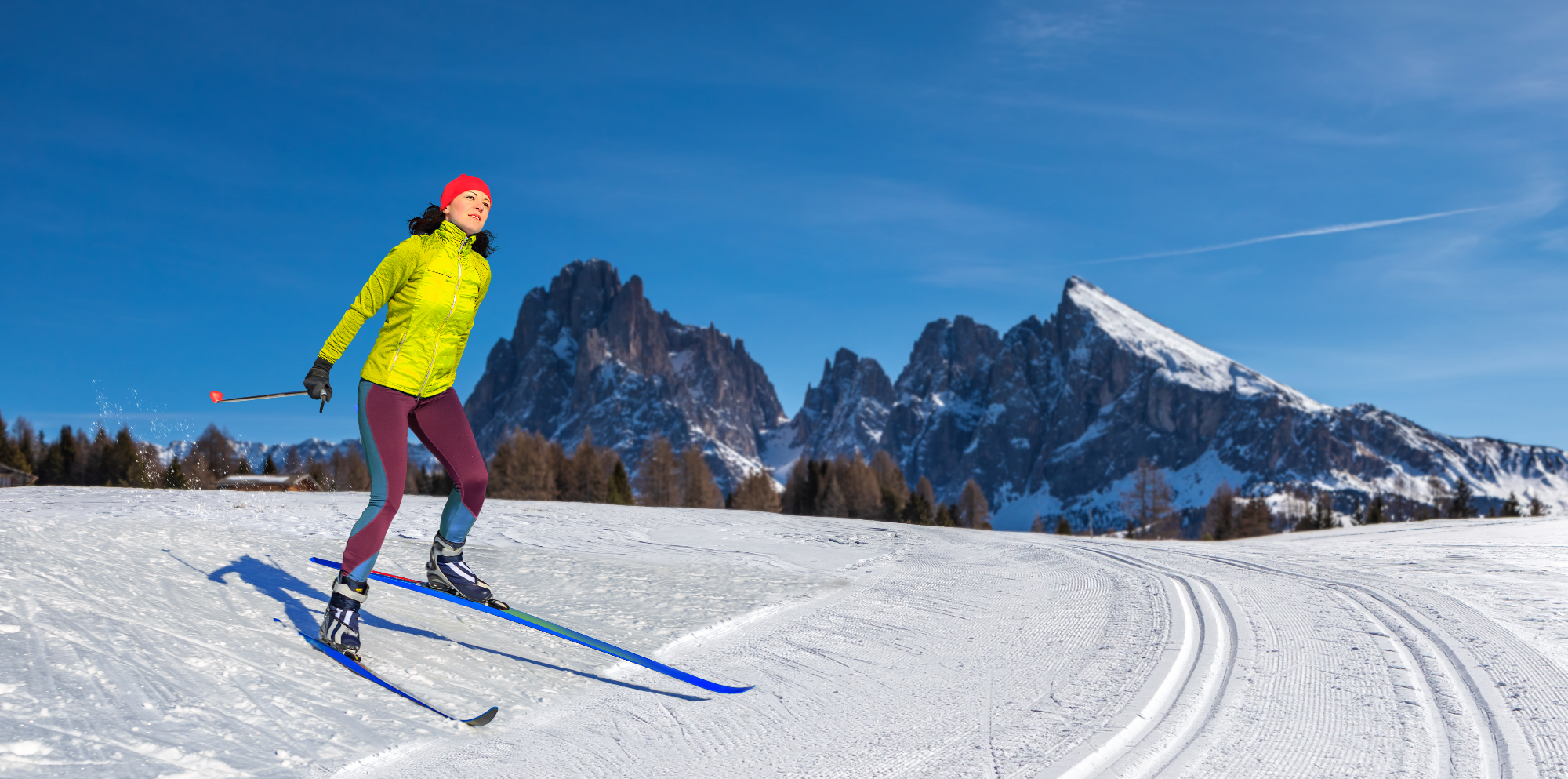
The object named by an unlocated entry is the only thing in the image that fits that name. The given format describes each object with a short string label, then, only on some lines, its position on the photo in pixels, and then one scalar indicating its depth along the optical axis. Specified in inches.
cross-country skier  174.9
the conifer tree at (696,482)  3555.6
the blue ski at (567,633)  161.6
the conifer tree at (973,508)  4665.4
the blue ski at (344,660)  155.0
